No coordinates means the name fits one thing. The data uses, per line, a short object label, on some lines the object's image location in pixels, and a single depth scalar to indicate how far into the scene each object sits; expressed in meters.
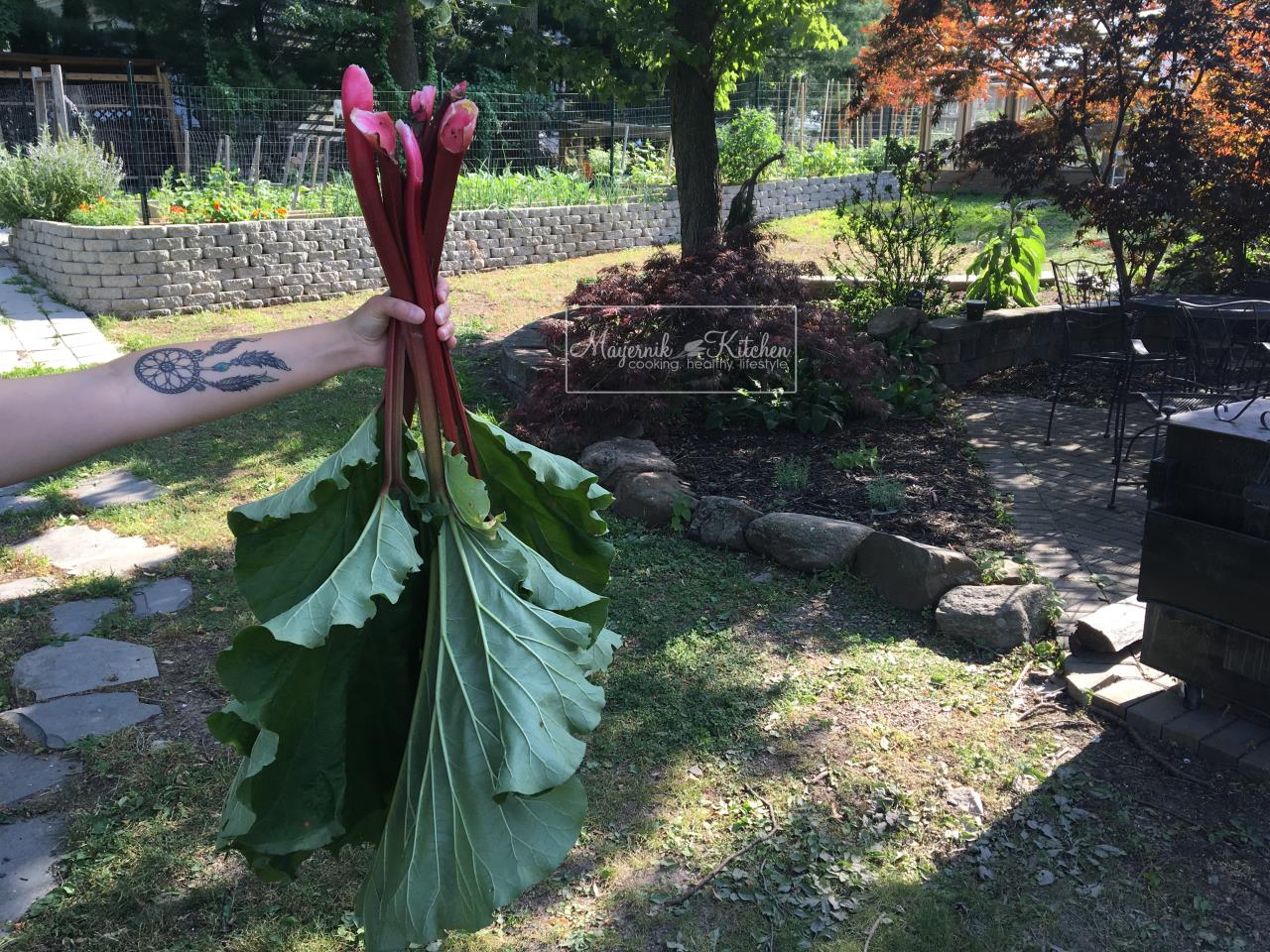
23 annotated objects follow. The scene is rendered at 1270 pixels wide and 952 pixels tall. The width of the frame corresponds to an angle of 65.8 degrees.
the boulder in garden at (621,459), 5.40
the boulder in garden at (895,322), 7.68
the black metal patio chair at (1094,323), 6.73
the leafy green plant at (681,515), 4.97
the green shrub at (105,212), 9.60
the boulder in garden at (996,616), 3.90
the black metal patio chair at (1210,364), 5.46
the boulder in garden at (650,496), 5.05
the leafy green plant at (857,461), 5.71
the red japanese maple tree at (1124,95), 7.16
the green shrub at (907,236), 8.41
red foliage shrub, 5.98
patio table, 6.07
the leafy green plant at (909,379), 6.77
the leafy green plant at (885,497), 5.12
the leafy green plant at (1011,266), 8.67
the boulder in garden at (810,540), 4.50
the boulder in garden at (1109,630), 3.72
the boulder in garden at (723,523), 4.82
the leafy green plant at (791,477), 5.42
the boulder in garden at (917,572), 4.17
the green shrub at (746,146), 15.66
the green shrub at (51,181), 9.90
